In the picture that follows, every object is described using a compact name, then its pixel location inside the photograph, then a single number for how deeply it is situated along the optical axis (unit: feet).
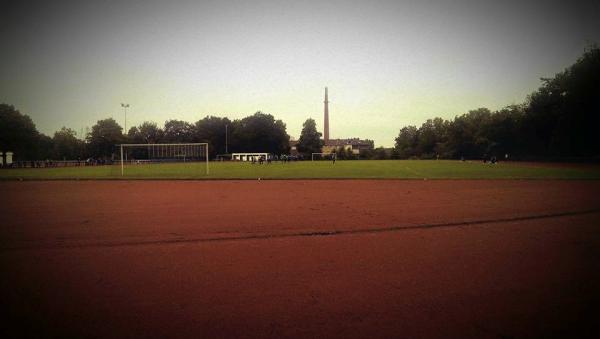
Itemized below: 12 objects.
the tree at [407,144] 365.08
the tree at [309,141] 343.46
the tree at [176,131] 374.20
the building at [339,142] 337.72
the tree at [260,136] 333.01
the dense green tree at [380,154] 341.41
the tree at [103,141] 279.49
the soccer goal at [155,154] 164.96
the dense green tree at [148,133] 365.08
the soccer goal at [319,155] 318.88
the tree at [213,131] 341.41
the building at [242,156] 295.54
